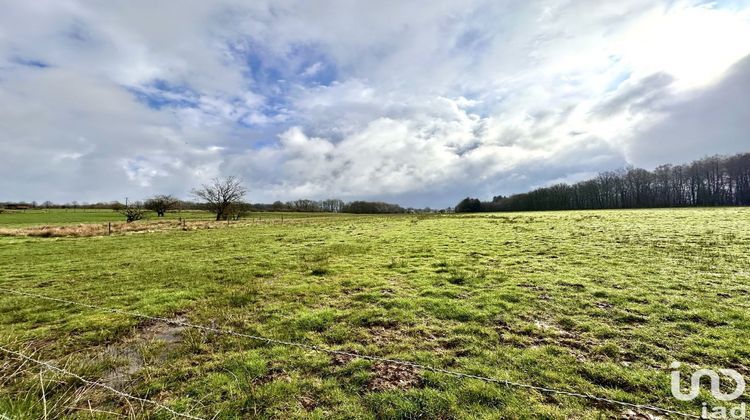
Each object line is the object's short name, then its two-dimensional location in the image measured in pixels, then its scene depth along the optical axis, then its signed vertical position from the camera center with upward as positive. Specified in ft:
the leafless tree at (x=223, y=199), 196.95 +7.74
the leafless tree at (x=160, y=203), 259.39 +7.42
